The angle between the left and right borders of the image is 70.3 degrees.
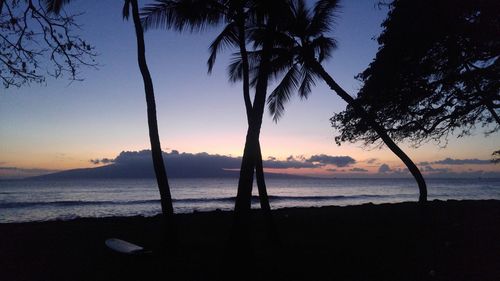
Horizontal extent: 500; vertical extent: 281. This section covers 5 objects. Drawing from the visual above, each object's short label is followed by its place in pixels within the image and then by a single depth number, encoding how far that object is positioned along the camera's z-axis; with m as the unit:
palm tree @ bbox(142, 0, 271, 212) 8.85
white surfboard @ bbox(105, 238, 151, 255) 7.70
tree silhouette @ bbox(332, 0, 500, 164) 9.38
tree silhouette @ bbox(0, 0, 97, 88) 5.53
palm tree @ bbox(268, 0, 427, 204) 10.75
